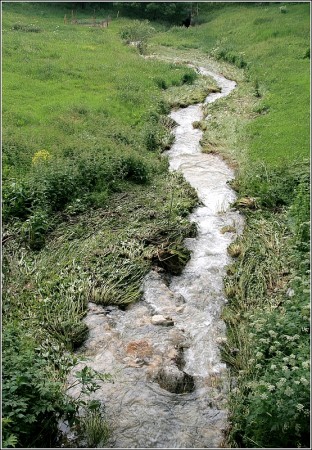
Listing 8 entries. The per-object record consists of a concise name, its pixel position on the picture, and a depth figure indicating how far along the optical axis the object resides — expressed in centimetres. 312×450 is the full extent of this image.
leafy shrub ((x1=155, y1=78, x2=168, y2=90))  2844
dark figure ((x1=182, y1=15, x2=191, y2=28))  5049
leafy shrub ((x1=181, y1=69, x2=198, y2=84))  3045
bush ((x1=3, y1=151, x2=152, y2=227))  1355
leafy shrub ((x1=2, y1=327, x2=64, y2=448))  708
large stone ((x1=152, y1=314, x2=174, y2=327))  1067
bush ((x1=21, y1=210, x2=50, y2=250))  1280
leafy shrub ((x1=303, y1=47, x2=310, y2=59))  2938
